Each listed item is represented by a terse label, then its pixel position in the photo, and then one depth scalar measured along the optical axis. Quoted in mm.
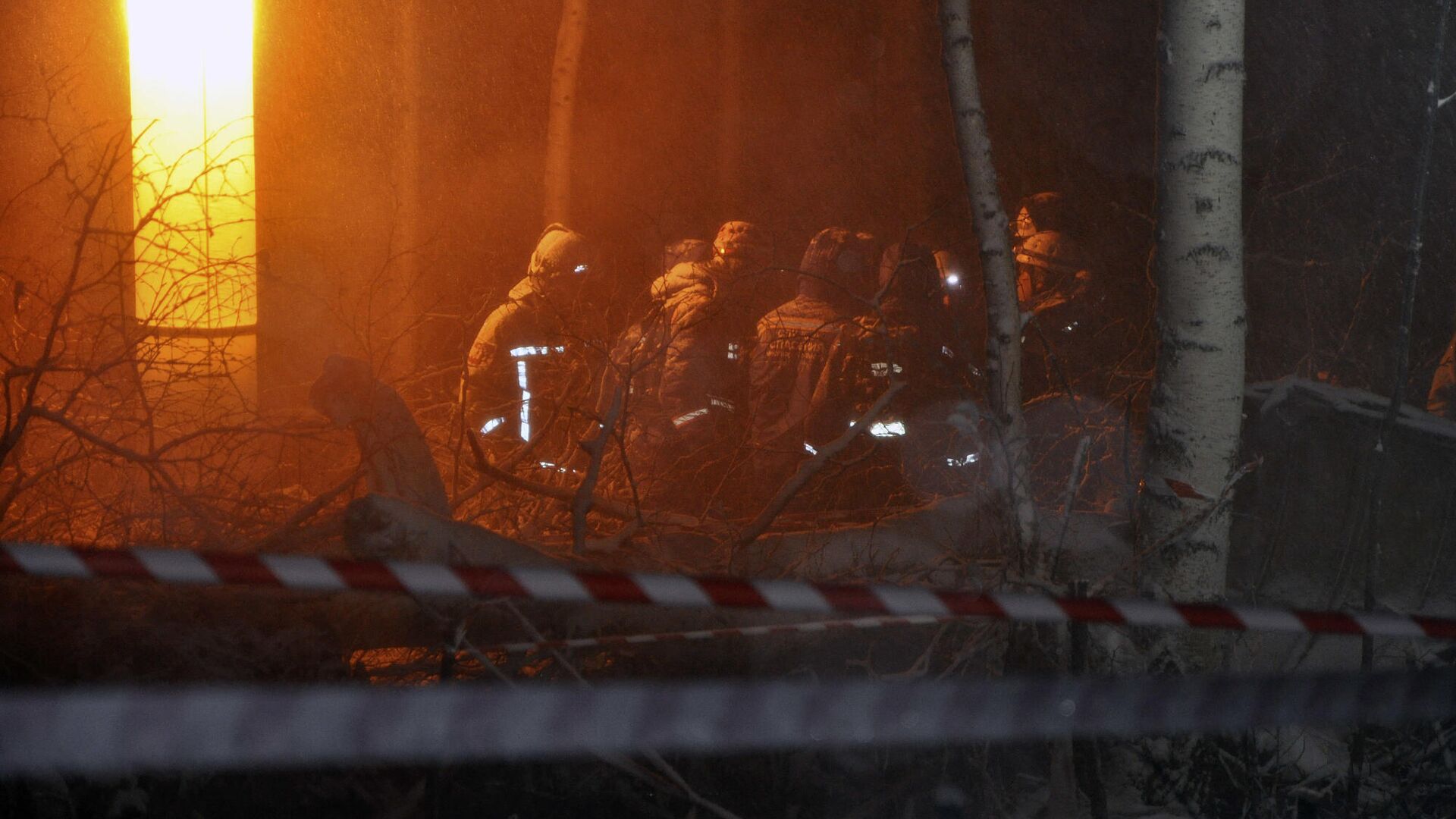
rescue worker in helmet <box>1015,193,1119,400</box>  15750
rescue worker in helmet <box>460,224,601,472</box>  12484
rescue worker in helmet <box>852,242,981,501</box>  12922
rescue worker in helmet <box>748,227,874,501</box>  14344
